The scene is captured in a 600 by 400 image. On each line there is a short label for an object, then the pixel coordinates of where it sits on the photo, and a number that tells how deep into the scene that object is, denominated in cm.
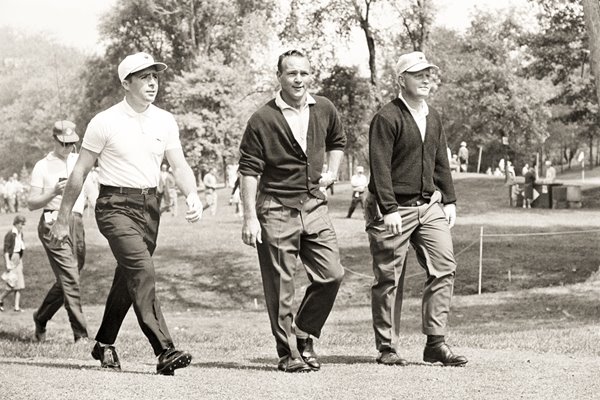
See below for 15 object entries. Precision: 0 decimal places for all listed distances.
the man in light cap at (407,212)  739
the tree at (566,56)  3712
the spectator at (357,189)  3476
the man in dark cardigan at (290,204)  725
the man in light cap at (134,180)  695
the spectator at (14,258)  1706
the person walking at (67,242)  1023
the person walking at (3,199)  5600
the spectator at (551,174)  4497
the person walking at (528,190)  3922
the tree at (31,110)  6107
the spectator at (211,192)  3966
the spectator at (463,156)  5884
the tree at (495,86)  5503
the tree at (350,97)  3709
